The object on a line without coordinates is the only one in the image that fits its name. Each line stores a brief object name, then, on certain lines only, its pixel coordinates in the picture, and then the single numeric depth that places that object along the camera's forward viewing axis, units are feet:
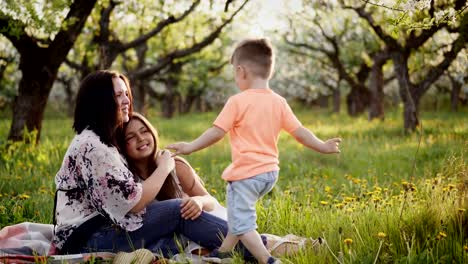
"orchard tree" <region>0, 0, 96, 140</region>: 31.63
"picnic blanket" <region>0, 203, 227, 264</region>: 13.30
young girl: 13.67
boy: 12.18
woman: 13.21
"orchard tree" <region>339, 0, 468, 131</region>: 41.70
